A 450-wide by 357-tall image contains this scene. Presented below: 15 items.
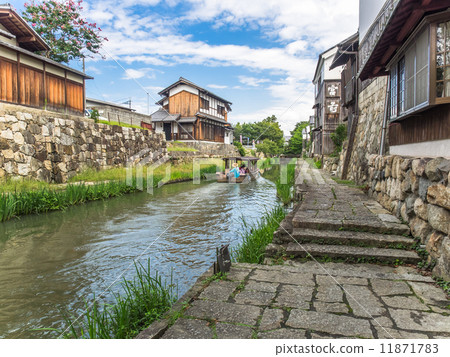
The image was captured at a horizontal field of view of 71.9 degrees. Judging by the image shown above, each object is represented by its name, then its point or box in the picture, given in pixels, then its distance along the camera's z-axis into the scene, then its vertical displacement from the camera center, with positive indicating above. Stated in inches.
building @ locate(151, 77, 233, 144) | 1263.3 +211.3
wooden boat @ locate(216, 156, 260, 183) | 745.4 -22.5
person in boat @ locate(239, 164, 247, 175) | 789.5 -15.3
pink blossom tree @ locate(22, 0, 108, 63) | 779.4 +360.5
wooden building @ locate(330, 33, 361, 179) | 500.4 +139.8
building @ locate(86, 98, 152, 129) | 1175.0 +197.4
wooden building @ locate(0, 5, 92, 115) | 521.7 +173.4
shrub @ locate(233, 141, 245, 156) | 1593.0 +84.3
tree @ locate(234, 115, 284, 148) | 2049.7 +234.5
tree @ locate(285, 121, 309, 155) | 1850.4 +119.5
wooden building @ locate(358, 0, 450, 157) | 161.3 +56.0
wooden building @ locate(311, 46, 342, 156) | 918.4 +192.6
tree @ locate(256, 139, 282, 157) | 1851.6 +97.0
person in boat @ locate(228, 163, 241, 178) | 734.5 -21.1
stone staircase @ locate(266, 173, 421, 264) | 161.3 -41.3
